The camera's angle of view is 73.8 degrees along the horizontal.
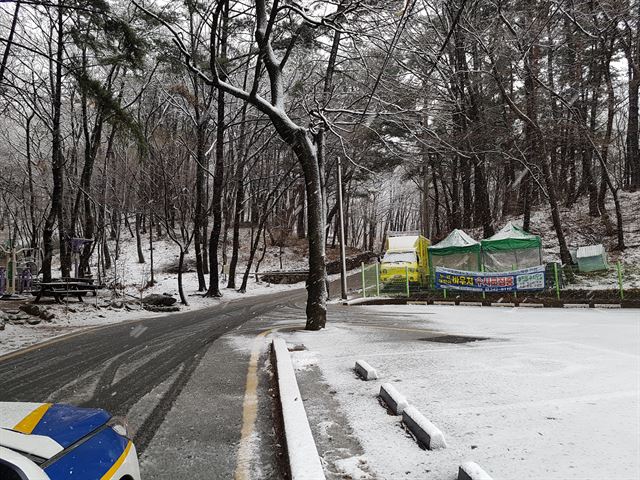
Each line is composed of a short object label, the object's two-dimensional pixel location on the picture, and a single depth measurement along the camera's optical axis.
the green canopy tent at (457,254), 20.39
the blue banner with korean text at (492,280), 17.33
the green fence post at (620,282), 15.06
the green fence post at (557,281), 16.27
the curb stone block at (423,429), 2.94
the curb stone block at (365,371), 4.80
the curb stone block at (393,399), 3.65
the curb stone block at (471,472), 2.24
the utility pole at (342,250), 19.69
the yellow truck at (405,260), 21.97
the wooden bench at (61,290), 15.09
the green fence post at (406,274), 20.48
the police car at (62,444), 1.70
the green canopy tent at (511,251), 19.16
